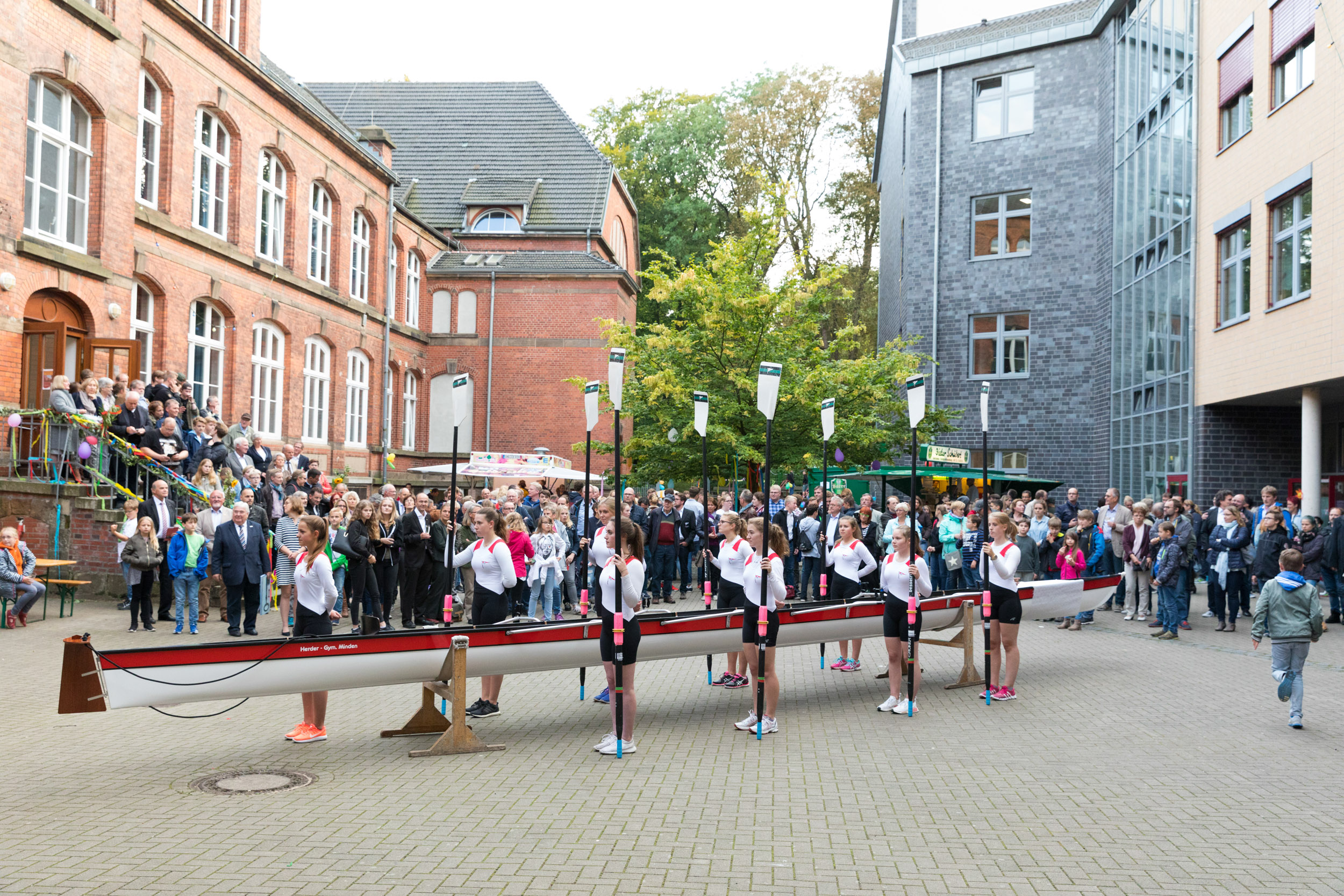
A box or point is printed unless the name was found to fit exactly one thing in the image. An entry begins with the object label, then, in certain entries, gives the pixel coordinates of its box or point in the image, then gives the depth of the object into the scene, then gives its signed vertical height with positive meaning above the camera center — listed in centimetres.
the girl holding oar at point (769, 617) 881 -114
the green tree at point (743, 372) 2388 +254
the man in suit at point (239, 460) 1680 +23
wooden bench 1418 -157
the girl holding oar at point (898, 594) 969 -101
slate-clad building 2447 +662
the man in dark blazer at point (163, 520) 1417 -63
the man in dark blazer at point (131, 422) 1580 +75
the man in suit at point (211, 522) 1405 -63
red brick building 1723 +583
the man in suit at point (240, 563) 1352 -112
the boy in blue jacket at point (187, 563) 1362 -114
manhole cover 695 -204
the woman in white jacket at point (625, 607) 808 -98
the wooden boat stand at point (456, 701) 805 -168
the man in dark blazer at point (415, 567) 1459 -122
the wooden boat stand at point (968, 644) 1104 -164
